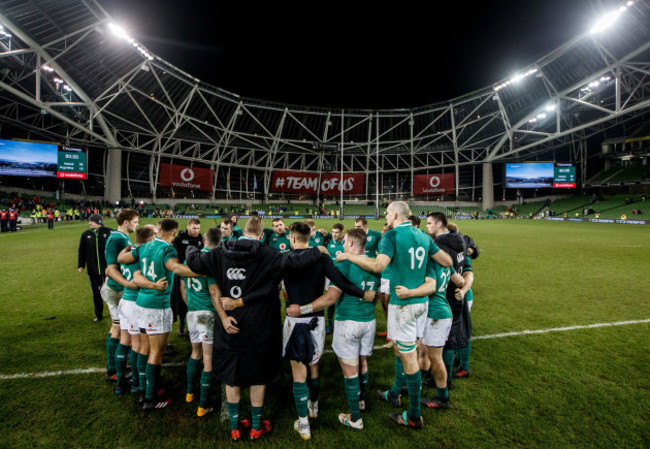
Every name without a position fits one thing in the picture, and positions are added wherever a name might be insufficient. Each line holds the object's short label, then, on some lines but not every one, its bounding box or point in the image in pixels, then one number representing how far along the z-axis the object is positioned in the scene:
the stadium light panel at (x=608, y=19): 22.77
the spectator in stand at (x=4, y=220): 20.84
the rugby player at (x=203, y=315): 3.33
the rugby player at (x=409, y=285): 3.03
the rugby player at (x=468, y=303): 3.79
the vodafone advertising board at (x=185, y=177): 44.22
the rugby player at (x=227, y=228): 5.79
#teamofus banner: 54.91
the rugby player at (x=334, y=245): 5.81
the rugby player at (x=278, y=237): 6.62
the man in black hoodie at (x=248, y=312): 2.77
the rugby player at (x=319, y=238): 6.51
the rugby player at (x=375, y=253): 5.31
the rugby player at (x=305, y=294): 2.92
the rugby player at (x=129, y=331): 3.48
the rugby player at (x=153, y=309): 3.34
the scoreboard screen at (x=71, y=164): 32.41
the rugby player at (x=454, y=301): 3.60
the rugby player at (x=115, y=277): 3.76
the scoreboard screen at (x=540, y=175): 44.41
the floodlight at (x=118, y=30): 24.71
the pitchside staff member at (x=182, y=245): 4.98
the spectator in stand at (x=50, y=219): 22.53
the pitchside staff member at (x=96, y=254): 5.73
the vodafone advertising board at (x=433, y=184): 52.69
